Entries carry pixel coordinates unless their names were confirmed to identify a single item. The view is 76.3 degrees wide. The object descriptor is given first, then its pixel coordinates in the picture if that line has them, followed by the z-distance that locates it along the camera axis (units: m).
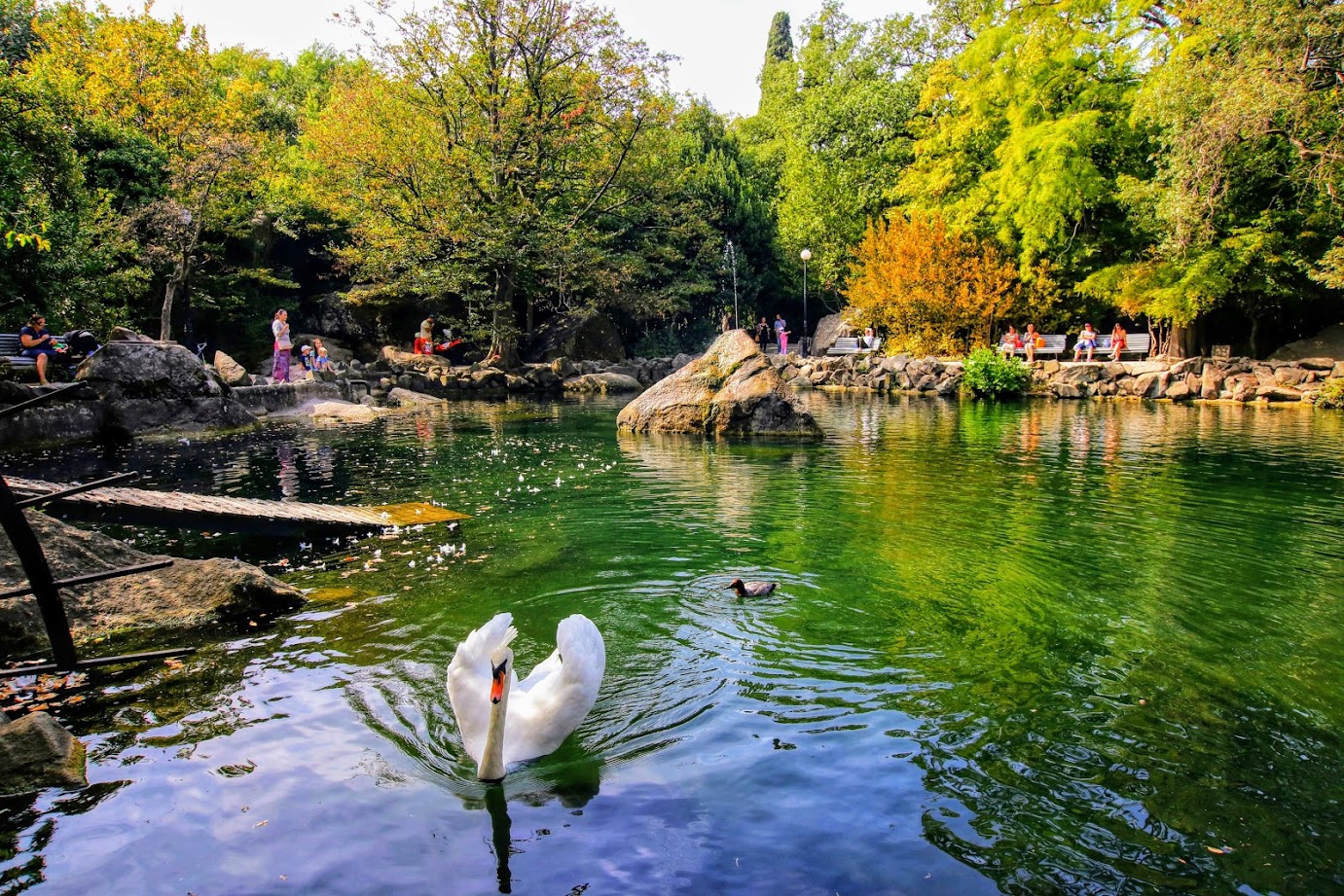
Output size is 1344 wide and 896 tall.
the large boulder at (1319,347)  28.09
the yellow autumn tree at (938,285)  33.56
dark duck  7.32
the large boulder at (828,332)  47.34
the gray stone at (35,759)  4.30
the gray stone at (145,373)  18.02
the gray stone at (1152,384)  26.66
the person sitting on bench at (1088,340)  30.81
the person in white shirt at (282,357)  24.77
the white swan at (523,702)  4.56
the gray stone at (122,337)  18.88
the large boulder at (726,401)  18.23
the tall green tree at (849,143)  42.41
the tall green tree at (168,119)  27.19
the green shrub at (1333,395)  22.53
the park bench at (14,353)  17.17
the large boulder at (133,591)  6.47
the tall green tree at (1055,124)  29.33
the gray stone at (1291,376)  24.43
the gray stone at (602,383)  33.94
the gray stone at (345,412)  23.10
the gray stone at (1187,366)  26.98
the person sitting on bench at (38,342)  16.89
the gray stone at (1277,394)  23.88
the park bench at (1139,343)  31.47
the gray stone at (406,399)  27.51
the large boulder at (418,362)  33.88
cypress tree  72.62
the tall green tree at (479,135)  31.02
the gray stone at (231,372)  24.48
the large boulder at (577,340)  40.31
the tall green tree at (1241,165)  20.23
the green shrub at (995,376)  28.08
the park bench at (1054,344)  32.69
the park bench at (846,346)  41.72
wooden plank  8.73
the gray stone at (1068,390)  27.73
